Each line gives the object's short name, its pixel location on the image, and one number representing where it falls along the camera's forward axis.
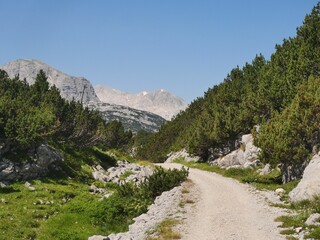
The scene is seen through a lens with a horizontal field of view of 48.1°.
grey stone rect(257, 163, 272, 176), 40.38
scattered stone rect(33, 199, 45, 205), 31.85
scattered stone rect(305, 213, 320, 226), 18.09
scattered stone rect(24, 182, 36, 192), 36.20
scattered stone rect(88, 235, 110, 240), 18.39
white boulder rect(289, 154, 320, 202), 22.72
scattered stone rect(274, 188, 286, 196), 28.88
